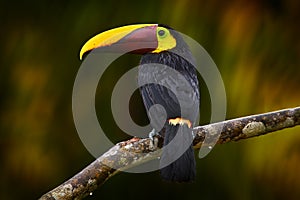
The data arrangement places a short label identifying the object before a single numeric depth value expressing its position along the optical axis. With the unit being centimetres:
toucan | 613
